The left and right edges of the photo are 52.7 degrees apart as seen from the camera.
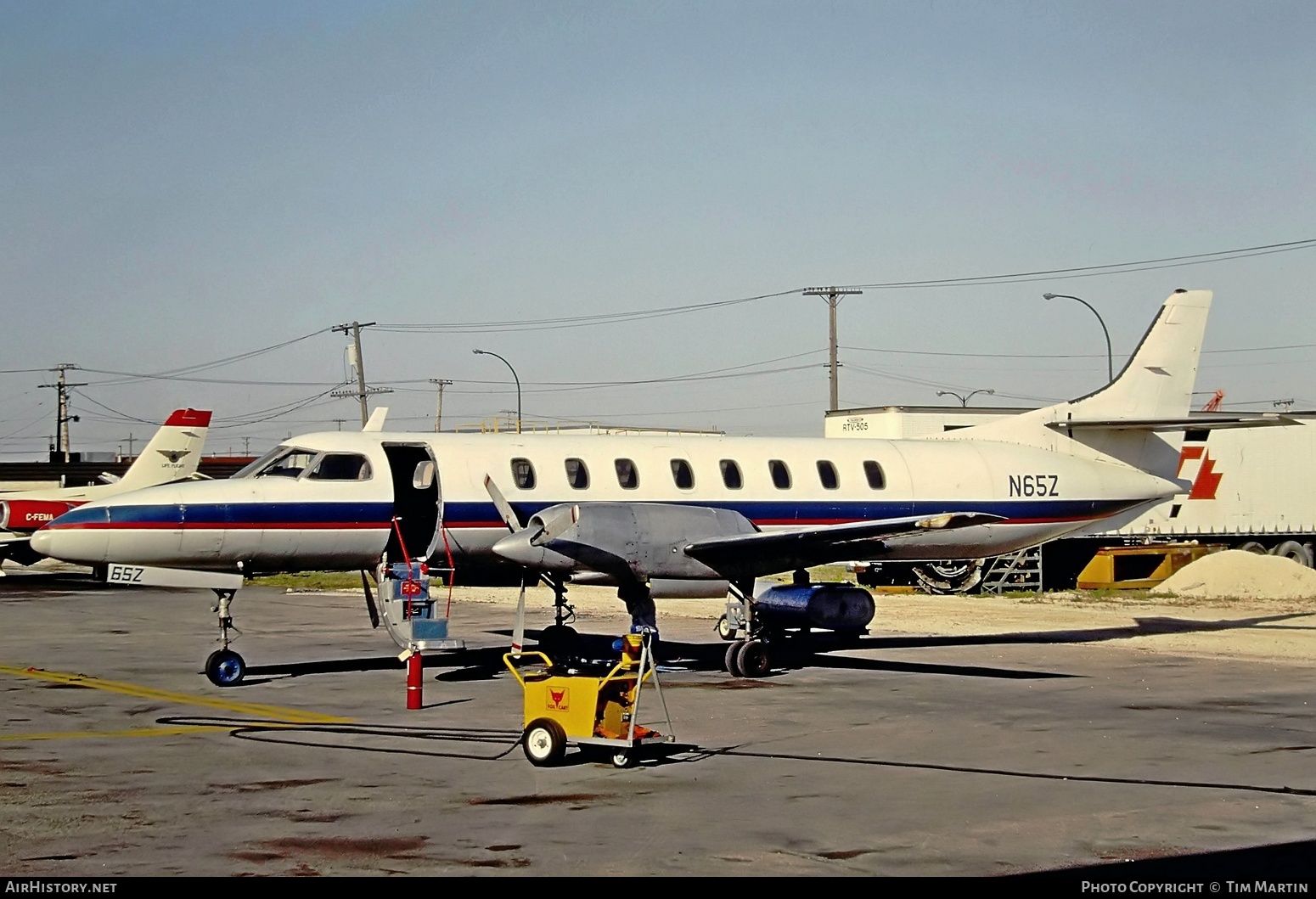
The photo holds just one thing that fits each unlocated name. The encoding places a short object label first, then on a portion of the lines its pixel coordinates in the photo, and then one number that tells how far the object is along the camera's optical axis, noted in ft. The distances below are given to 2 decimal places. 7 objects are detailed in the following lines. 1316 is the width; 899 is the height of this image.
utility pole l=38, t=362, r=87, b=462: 419.33
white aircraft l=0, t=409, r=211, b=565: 162.30
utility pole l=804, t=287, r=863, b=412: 197.97
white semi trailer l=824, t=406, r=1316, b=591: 134.21
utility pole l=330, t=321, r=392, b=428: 221.46
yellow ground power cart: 43.34
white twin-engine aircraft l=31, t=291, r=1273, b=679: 66.28
